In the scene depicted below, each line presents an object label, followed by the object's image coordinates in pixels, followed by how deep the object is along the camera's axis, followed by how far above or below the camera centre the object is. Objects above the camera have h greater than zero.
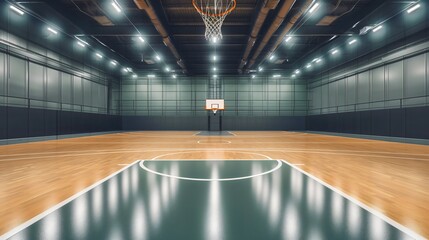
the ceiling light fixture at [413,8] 8.83 +4.93
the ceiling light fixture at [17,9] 9.13 +5.12
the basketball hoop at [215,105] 21.27 +1.59
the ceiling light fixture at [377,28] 10.87 +4.97
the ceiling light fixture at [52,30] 11.36 +5.14
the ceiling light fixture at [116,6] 8.76 +5.07
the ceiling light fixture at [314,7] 8.91 +5.07
